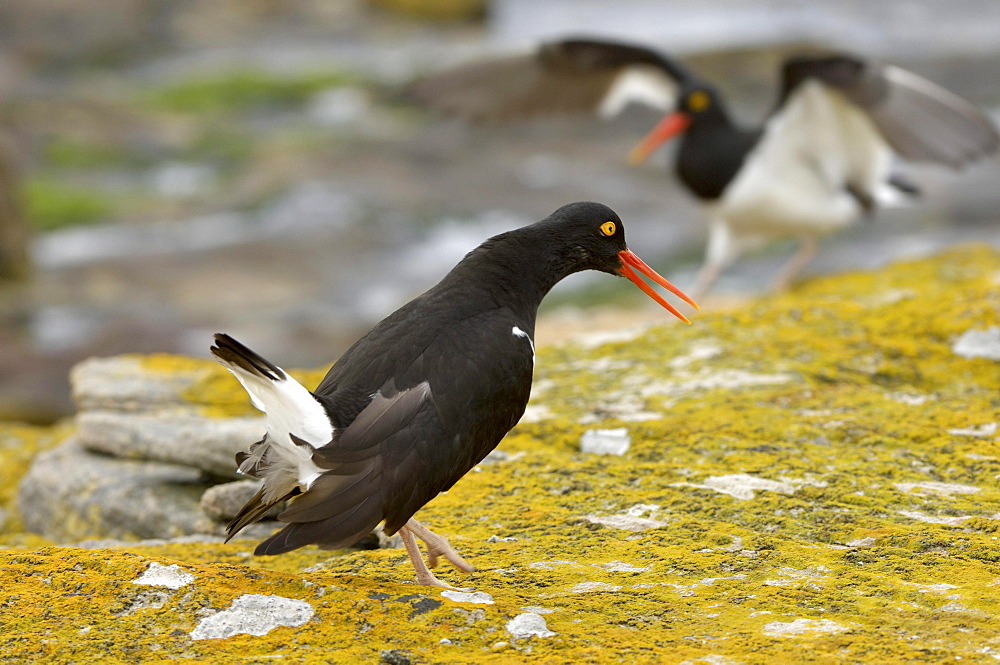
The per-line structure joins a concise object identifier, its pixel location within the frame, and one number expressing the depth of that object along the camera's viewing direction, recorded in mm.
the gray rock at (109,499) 9125
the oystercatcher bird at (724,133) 19062
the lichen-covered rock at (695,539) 5816
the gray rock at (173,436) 9000
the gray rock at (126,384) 10617
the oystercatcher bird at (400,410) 6398
